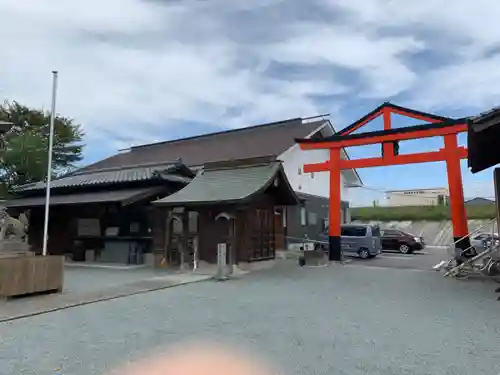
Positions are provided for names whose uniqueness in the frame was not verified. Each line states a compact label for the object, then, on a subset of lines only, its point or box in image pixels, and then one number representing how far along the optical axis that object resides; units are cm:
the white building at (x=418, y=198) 3289
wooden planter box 726
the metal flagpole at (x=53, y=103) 938
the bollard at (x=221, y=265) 1027
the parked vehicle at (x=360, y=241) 1697
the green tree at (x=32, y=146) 2359
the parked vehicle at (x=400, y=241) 1978
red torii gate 1224
